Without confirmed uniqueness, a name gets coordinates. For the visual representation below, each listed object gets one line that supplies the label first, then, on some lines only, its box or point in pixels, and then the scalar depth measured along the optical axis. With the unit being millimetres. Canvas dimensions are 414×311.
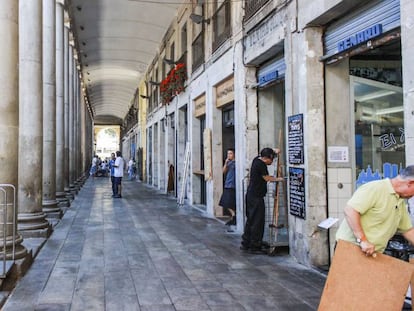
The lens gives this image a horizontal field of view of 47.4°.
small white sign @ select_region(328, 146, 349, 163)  6012
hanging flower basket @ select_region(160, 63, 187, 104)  14617
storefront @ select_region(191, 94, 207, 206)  13469
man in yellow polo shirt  3152
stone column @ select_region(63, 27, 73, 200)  14889
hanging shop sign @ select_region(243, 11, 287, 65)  6969
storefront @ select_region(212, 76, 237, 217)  10938
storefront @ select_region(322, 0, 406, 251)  5578
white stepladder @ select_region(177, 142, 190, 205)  13846
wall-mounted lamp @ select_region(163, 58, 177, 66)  15480
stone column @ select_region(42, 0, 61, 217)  10273
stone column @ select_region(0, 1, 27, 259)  5562
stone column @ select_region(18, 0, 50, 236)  7910
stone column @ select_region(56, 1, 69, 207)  12438
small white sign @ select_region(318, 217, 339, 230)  4094
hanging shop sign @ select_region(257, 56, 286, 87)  7406
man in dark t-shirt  6801
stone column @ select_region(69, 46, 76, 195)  16453
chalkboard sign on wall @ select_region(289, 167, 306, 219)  6172
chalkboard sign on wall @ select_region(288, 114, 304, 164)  6210
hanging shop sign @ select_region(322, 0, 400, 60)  4762
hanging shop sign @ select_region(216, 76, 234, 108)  9783
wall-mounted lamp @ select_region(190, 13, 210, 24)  11781
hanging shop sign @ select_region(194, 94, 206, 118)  12395
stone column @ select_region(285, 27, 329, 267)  5980
